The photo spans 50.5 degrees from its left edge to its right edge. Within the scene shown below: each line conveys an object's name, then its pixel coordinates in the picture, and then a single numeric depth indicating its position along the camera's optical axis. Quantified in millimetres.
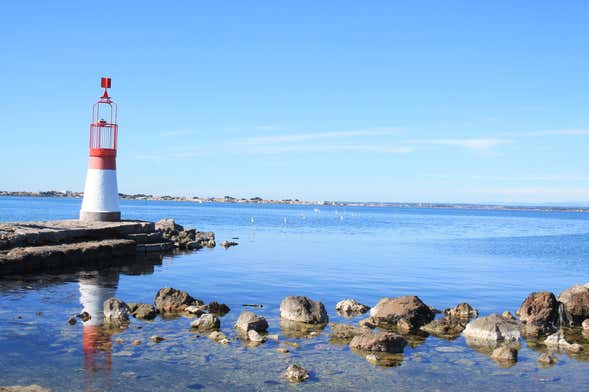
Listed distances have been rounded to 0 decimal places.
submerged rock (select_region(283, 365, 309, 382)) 10555
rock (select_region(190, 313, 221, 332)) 14109
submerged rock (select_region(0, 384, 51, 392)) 9298
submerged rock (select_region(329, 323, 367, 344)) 13591
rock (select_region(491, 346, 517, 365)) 12328
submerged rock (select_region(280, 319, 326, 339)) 14000
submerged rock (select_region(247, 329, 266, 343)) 13138
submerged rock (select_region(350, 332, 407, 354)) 12602
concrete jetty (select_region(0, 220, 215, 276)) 21906
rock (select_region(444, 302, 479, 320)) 16797
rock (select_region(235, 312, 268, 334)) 14031
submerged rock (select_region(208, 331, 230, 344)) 12921
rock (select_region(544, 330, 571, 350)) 13625
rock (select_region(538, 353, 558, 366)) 12250
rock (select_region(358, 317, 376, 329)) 15094
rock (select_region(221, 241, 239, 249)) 38762
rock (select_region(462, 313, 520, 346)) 13820
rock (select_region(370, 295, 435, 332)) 15172
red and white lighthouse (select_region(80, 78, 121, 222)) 30469
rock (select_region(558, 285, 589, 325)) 16547
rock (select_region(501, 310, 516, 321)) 16469
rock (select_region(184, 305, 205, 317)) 15742
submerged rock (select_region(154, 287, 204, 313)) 16219
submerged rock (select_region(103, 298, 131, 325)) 14388
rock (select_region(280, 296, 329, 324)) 15430
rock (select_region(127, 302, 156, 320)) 15117
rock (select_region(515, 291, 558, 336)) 15609
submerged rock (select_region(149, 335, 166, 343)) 12821
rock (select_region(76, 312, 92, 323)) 14633
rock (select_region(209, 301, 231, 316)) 16281
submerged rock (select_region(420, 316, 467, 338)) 14547
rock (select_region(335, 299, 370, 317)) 17047
